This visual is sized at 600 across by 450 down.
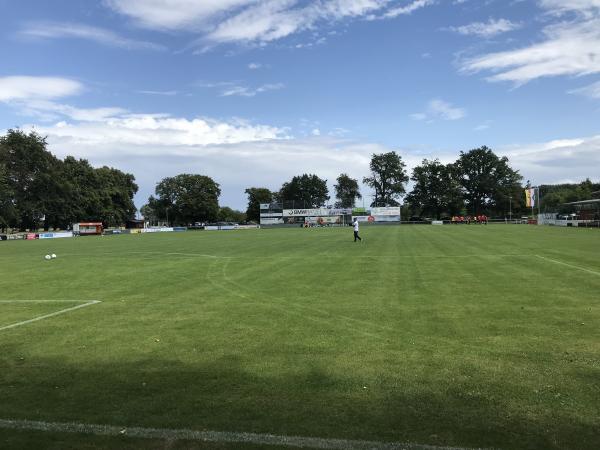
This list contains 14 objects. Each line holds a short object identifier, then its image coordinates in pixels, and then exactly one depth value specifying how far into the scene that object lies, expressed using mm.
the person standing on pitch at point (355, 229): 35250
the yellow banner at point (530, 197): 82312
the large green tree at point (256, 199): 166500
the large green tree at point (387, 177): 141500
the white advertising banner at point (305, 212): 125550
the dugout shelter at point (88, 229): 82812
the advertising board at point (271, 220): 124962
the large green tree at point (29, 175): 81562
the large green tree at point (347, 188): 162250
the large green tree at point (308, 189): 169500
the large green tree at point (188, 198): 137625
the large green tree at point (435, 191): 128125
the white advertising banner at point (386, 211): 115306
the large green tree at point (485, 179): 129875
